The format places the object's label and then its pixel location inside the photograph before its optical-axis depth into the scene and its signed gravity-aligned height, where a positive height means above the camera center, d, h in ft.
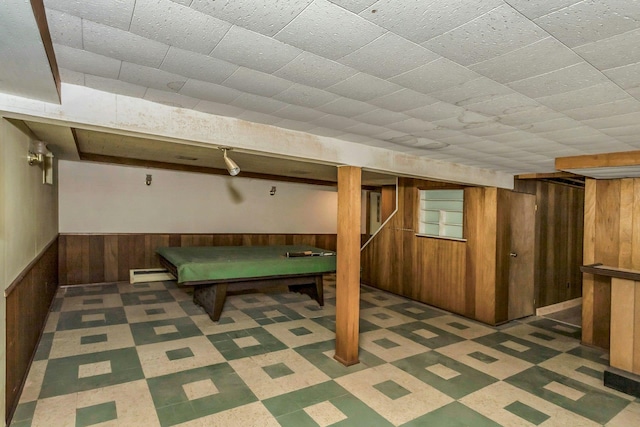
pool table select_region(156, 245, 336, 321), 13.83 -2.81
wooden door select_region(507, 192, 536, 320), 17.16 -2.40
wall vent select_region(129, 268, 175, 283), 21.07 -4.41
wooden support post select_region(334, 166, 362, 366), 11.35 -1.94
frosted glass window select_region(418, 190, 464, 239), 18.30 -0.37
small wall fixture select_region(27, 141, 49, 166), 10.24 +1.54
